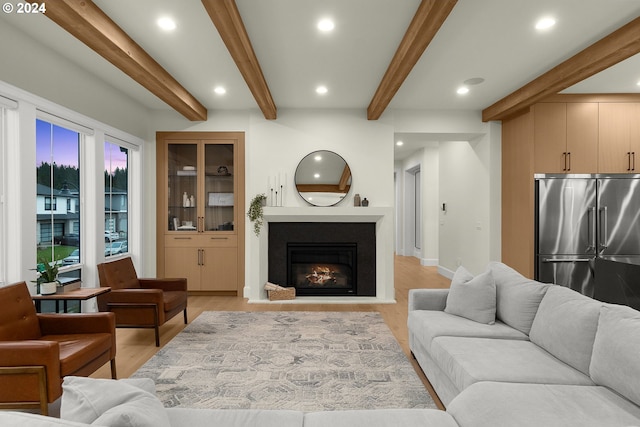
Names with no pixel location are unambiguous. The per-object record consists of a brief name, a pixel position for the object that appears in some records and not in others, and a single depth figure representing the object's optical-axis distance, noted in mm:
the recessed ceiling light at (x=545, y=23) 2783
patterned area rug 2354
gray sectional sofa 1461
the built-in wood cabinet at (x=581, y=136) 4480
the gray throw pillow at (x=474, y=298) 2646
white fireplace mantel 5004
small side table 2803
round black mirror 5172
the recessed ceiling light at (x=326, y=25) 2816
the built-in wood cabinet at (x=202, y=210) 5332
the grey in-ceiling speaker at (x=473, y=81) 4059
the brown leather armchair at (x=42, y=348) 1966
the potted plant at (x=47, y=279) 2873
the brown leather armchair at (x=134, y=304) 3418
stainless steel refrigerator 4375
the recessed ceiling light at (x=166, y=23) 2783
